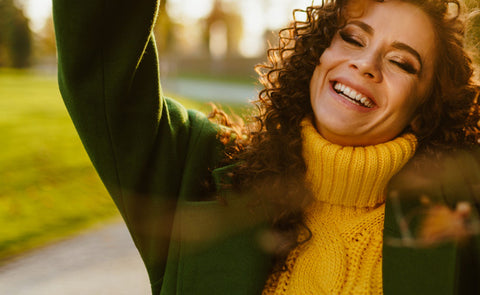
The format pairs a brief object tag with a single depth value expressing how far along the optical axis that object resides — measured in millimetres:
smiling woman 940
